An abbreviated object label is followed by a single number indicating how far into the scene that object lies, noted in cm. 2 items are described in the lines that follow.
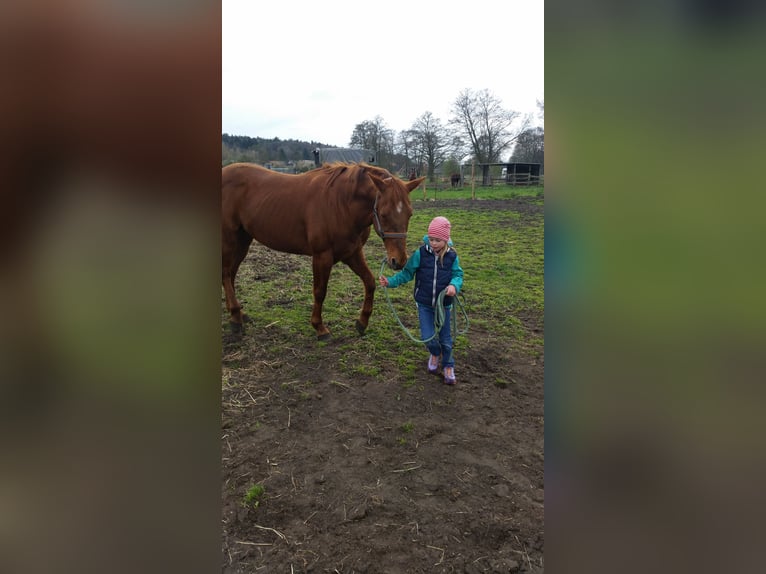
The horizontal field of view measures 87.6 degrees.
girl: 353
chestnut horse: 439
